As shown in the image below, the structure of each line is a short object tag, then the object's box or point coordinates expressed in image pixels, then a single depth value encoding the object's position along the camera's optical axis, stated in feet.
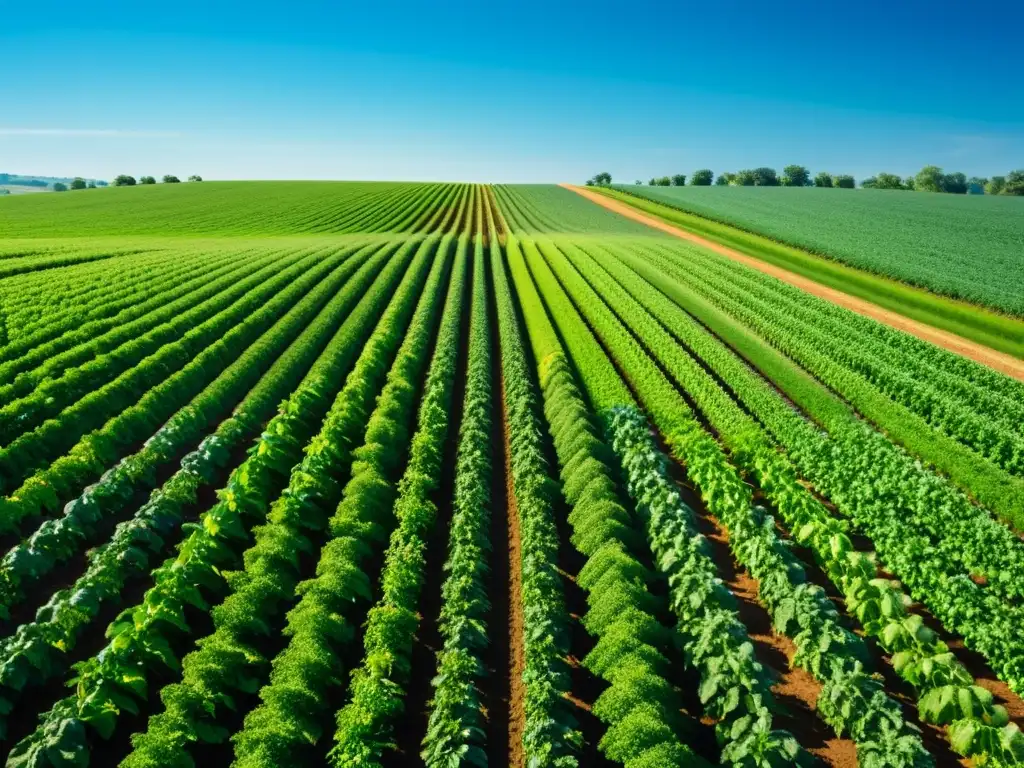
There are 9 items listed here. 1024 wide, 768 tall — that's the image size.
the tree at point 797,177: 498.28
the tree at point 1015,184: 406.74
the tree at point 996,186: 419.74
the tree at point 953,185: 419.95
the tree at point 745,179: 494.96
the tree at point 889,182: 452.76
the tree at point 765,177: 492.95
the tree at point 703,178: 518.74
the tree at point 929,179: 422.82
